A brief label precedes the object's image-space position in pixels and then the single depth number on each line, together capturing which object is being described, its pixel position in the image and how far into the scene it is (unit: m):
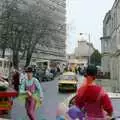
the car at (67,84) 14.51
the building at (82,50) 58.65
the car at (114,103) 3.52
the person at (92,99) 2.75
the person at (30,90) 4.89
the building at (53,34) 26.57
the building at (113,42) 22.92
